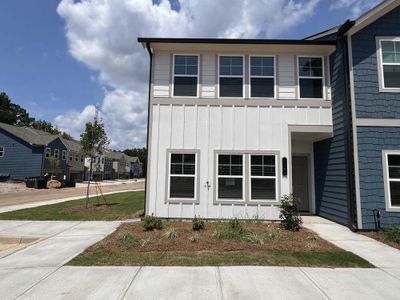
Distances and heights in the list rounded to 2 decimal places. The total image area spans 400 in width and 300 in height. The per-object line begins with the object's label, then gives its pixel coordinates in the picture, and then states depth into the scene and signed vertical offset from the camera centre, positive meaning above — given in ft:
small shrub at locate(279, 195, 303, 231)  28.94 -3.43
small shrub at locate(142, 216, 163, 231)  28.09 -4.36
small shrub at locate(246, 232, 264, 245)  23.90 -4.87
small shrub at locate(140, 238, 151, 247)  23.00 -5.14
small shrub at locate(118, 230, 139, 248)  23.07 -5.15
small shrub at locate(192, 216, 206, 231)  28.35 -4.38
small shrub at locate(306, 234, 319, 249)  23.19 -5.04
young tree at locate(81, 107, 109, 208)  44.50 +5.69
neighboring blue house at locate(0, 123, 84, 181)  113.39 +7.92
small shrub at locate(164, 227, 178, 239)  25.21 -4.84
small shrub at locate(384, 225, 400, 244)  25.80 -4.69
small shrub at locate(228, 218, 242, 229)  27.76 -4.26
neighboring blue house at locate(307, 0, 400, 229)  29.81 +6.69
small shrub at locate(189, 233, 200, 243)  23.93 -4.93
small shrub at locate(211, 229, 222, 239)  25.27 -4.81
